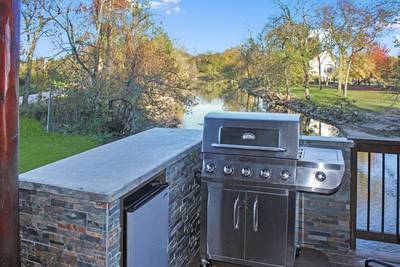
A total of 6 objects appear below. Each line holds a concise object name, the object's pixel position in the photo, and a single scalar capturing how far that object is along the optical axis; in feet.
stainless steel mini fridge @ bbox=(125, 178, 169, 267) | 5.74
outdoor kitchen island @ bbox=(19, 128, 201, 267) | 5.22
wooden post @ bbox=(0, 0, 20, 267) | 4.87
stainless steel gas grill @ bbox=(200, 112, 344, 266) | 7.56
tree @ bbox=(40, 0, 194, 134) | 21.91
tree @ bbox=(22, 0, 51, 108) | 19.90
